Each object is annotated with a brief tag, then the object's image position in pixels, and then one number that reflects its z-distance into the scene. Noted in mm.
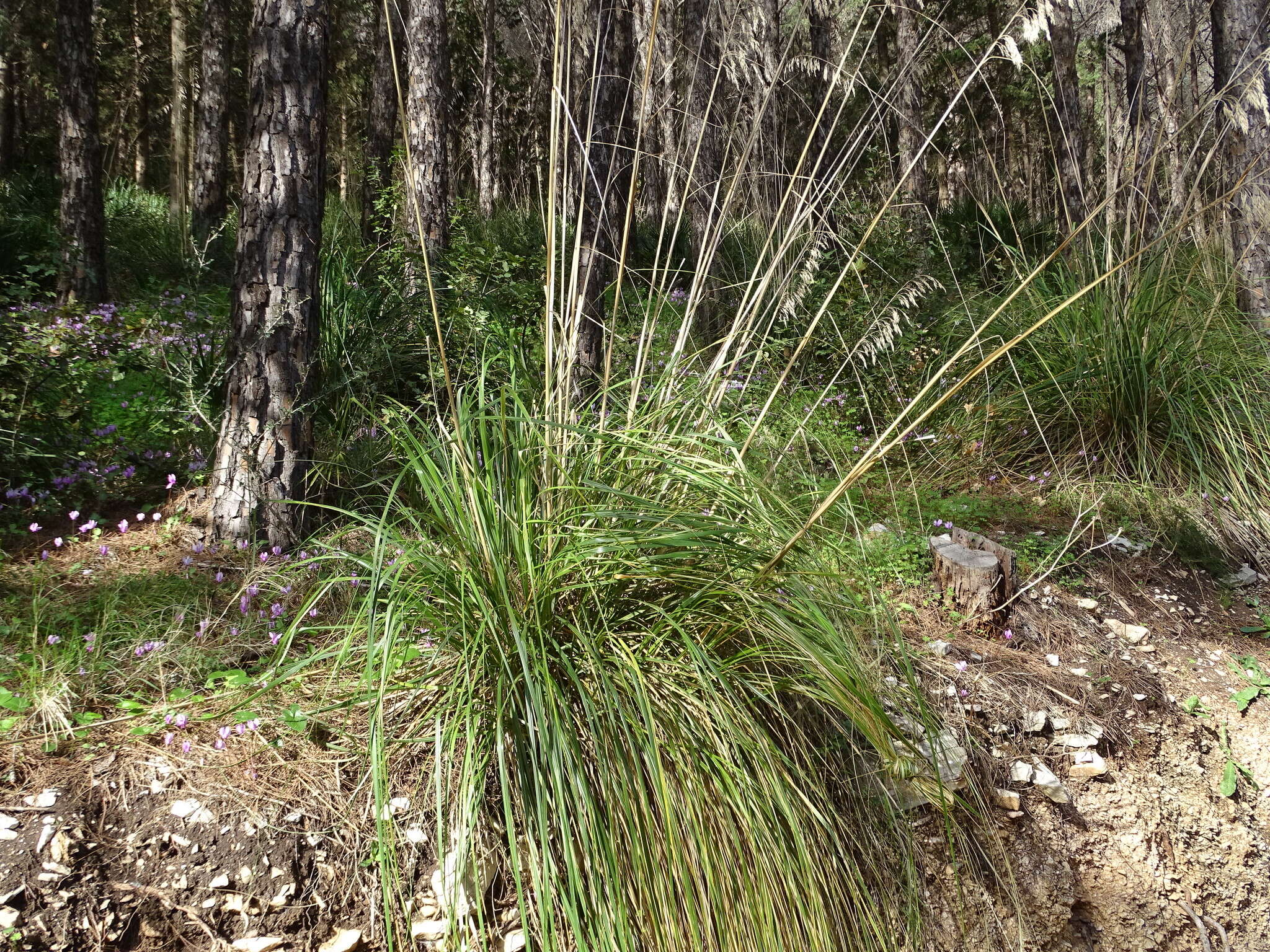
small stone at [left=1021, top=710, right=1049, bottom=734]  2777
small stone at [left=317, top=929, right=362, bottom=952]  1853
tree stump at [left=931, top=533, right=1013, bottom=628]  3070
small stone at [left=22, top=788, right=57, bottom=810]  1915
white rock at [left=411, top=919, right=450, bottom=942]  1915
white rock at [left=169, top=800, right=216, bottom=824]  1975
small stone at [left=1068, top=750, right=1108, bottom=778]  2725
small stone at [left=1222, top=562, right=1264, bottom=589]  3662
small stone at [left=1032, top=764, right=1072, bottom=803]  2635
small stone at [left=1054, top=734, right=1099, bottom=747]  2770
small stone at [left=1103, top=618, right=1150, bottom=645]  3268
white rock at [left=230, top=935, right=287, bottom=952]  1812
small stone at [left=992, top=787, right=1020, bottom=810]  2549
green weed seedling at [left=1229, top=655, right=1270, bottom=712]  3113
